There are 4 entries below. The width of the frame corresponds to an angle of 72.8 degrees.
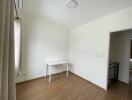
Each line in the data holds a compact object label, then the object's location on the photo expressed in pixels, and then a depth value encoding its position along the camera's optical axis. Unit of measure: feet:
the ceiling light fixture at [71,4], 7.05
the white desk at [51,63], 11.80
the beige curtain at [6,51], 1.64
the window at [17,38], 6.84
